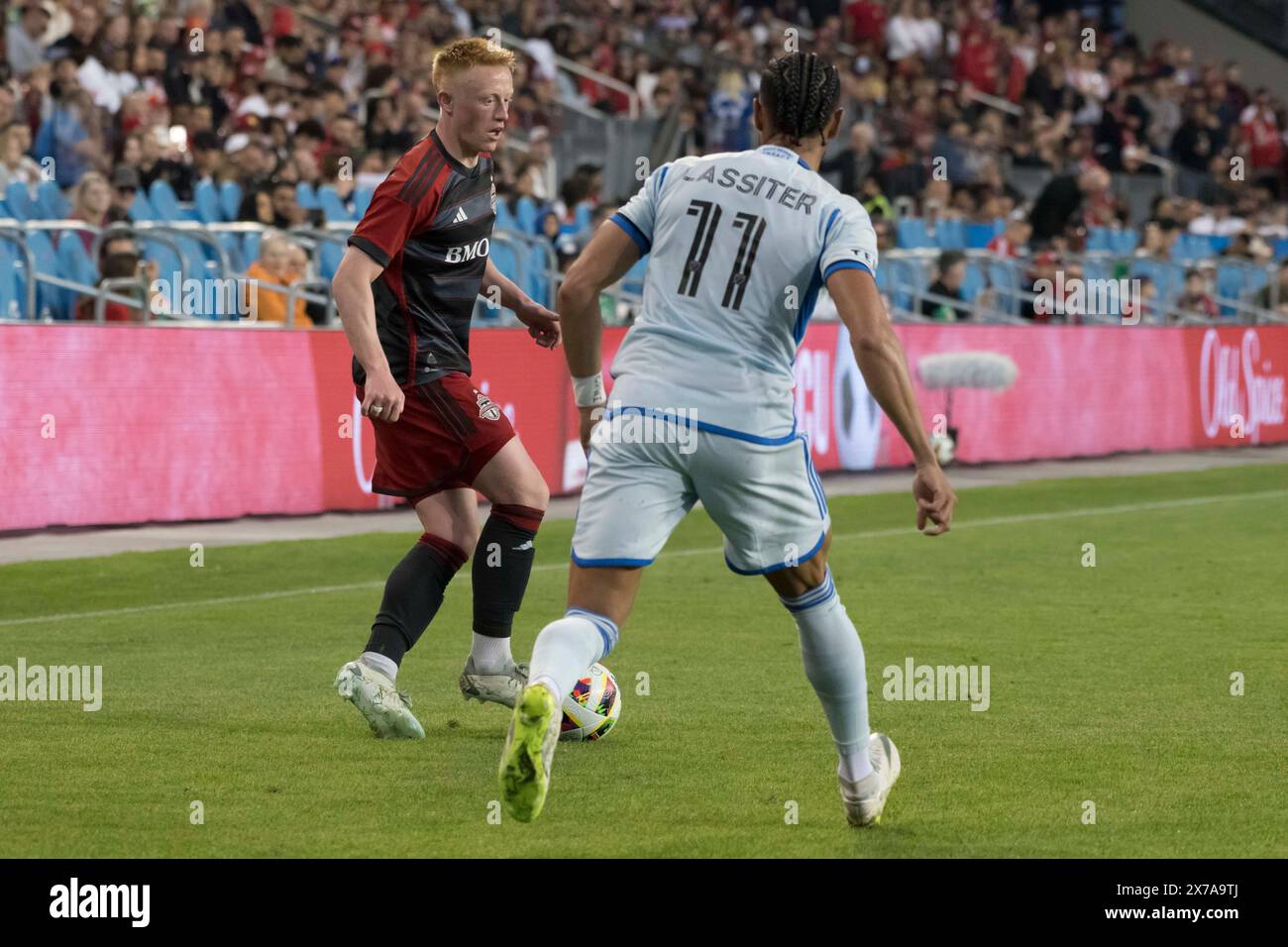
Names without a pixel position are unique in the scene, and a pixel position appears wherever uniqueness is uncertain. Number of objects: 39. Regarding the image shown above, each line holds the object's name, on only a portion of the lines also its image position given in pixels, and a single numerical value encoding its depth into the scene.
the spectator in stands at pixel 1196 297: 25.50
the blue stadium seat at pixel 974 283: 22.71
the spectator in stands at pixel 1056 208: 25.66
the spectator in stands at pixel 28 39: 18.30
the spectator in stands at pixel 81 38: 18.36
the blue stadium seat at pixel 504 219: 18.81
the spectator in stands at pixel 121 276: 14.54
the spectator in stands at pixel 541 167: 20.03
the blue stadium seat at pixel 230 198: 16.70
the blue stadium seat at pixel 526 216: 19.30
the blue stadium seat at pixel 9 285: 13.70
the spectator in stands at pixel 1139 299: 24.33
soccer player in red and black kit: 7.16
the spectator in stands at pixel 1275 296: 26.33
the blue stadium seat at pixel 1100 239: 26.86
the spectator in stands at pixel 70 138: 16.52
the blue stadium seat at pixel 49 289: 14.41
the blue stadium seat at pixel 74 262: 14.56
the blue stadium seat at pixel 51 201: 15.45
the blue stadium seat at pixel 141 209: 16.03
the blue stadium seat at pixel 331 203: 17.47
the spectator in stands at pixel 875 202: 22.67
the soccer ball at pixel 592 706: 7.30
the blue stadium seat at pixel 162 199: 16.25
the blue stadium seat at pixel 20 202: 15.14
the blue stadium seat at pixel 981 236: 24.72
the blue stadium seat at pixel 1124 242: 27.23
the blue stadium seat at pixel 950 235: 24.14
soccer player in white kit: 5.59
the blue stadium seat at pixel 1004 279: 22.91
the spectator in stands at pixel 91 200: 14.75
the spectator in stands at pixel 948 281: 21.60
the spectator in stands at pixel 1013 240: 23.59
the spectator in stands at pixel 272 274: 15.35
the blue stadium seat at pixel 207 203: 16.56
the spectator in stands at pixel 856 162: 23.56
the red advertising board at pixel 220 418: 13.44
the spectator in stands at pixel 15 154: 15.16
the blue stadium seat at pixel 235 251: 15.91
